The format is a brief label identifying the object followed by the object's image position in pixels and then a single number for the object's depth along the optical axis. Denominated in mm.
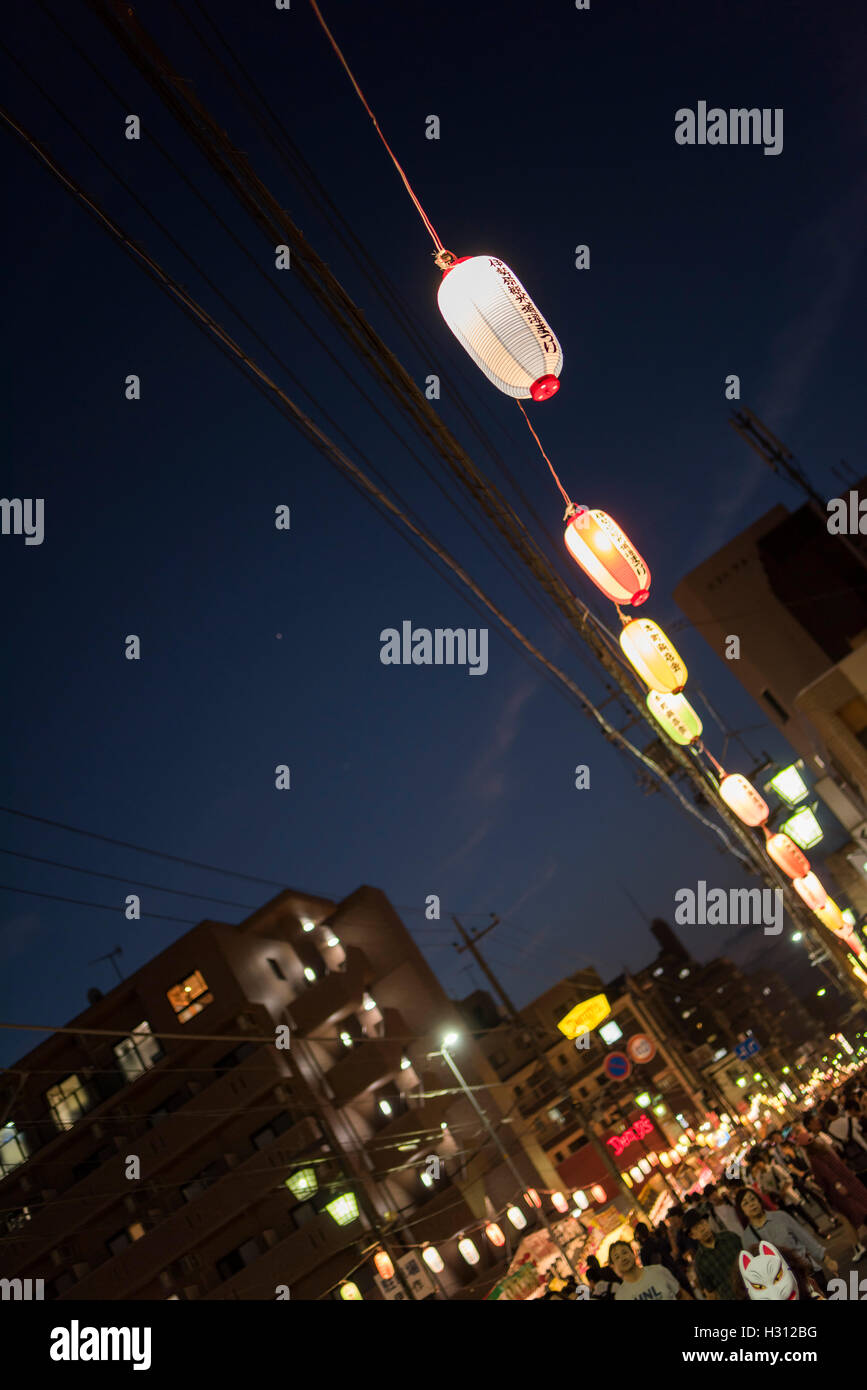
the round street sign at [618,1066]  26312
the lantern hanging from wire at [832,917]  27109
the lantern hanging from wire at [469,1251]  28547
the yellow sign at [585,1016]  32406
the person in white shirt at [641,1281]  6980
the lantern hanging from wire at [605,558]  11938
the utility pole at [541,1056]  25719
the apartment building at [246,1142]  25797
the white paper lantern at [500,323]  8477
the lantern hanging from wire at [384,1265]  24406
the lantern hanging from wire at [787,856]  23922
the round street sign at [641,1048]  30906
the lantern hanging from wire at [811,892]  25250
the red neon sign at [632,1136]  36250
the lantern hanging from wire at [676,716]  17000
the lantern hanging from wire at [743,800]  21781
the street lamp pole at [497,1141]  24381
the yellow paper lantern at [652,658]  14867
